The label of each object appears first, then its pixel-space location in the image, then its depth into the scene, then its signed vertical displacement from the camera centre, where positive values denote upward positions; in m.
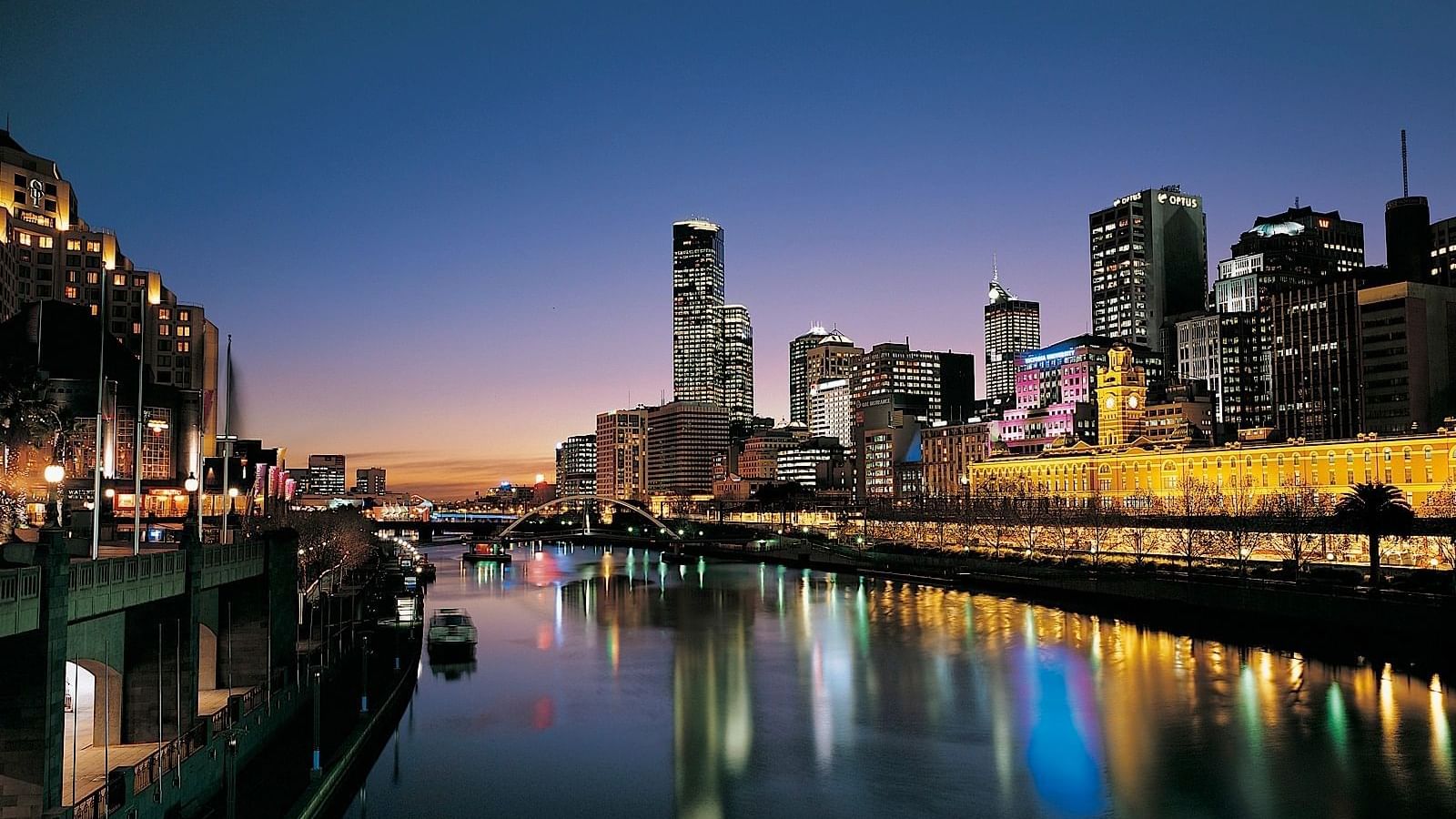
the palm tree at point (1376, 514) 72.90 -2.80
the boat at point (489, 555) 169.12 -11.15
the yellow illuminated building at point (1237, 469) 123.12 +0.37
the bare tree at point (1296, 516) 89.56 -3.94
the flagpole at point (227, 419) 46.72 +2.58
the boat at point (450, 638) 65.88 -9.06
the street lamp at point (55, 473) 34.75 +0.30
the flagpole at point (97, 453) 29.14 +0.74
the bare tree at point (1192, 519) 101.50 -4.49
